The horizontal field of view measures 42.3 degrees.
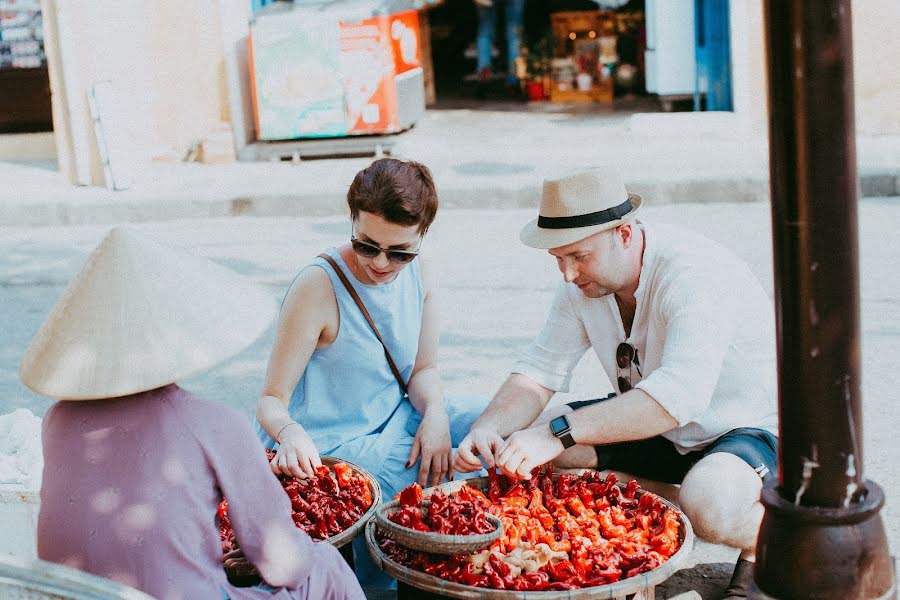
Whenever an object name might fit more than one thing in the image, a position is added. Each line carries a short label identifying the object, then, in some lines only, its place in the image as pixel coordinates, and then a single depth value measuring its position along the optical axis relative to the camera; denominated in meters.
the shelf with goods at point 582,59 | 14.48
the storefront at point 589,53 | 11.92
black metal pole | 2.27
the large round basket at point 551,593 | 2.79
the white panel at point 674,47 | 12.05
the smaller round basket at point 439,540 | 2.95
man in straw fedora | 3.39
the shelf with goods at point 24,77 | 13.02
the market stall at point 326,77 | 11.12
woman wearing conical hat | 2.36
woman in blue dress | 3.58
